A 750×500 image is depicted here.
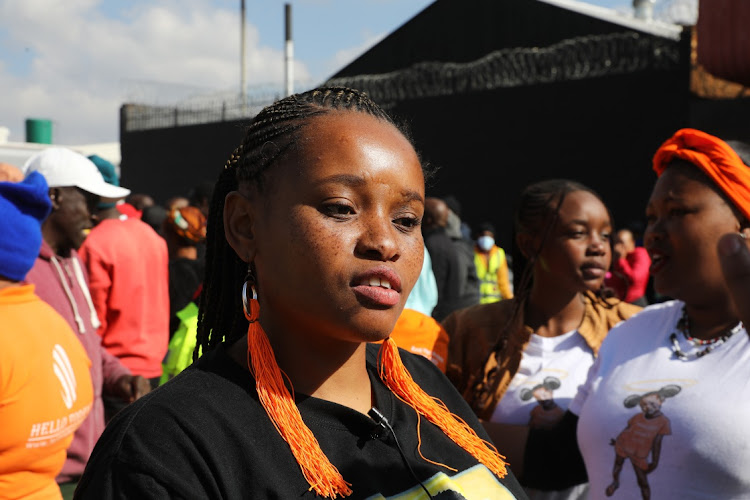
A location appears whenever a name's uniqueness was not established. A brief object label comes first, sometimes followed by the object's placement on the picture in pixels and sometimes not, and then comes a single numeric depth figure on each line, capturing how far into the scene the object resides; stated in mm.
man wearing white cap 3477
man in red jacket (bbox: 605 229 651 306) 8109
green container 13789
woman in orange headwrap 2270
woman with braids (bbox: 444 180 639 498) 3170
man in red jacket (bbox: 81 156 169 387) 4930
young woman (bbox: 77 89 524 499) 1283
